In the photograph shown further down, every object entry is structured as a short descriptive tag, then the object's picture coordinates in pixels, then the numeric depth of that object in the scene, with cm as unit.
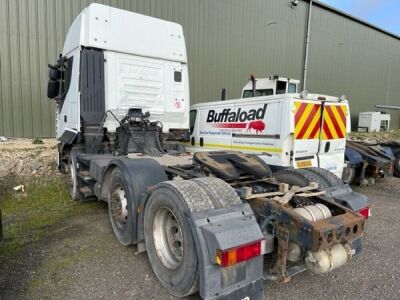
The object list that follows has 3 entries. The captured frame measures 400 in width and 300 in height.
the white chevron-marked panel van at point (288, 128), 540
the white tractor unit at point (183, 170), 253
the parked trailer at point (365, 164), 730
